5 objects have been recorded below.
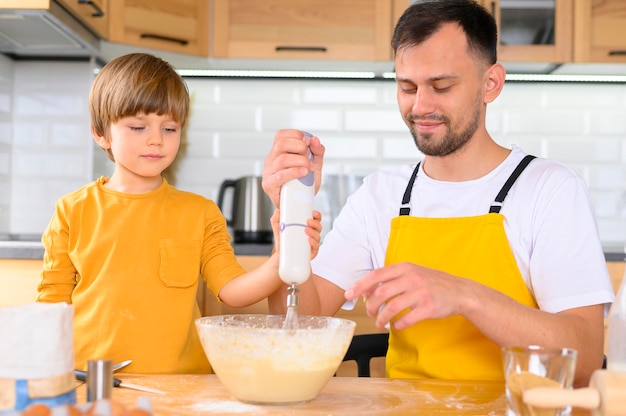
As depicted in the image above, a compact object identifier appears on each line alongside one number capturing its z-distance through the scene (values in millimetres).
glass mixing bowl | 966
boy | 1514
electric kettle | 2912
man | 1226
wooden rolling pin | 806
